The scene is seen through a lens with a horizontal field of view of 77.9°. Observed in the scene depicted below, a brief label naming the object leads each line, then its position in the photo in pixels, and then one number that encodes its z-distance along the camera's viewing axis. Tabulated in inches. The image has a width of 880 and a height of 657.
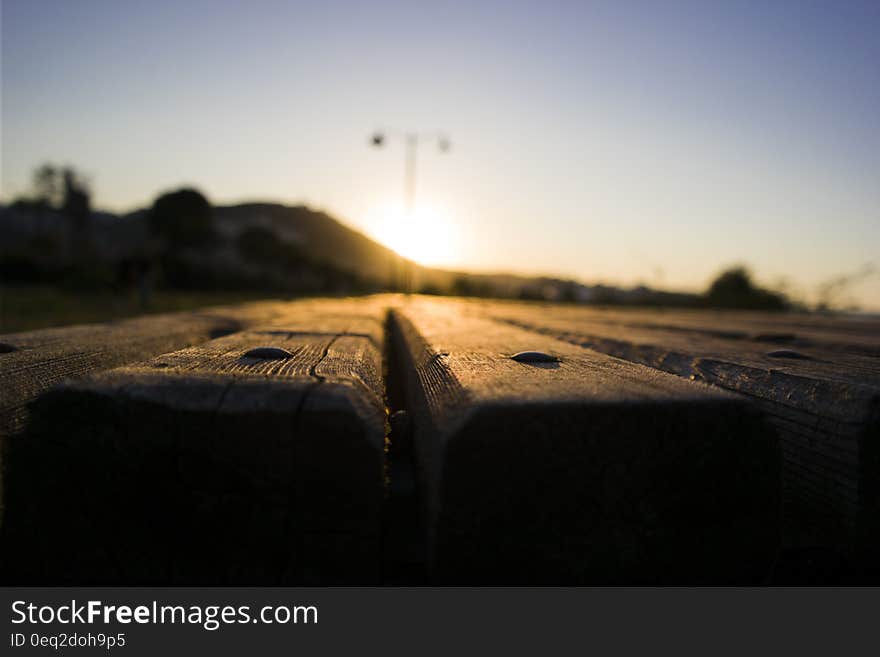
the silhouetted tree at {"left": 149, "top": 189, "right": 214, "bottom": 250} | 2522.1
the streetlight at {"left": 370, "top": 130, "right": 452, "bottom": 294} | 800.9
